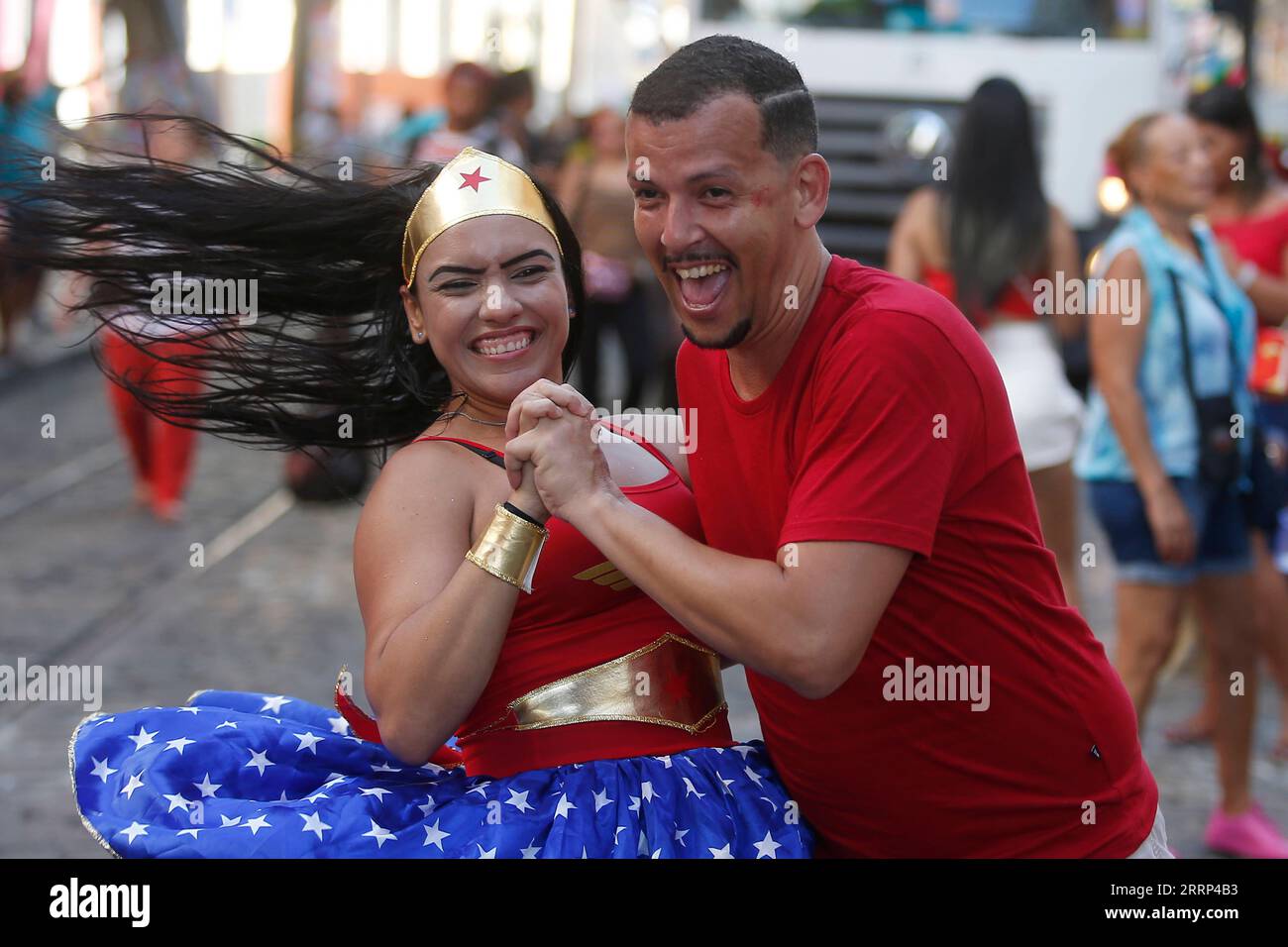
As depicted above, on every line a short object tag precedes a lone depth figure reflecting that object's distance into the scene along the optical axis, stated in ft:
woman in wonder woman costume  7.84
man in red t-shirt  7.25
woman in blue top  15.02
